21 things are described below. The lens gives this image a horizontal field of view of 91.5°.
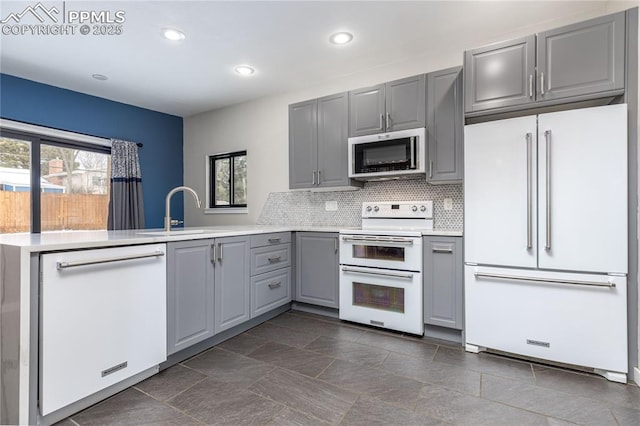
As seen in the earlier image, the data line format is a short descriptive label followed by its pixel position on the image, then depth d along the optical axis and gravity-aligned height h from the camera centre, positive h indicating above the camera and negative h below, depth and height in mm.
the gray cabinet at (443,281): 2488 -557
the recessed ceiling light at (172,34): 2604 +1530
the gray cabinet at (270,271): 2871 -571
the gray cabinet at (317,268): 3133 -572
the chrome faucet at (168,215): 2506 -17
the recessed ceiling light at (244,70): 3328 +1561
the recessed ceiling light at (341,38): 2713 +1562
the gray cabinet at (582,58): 1944 +1010
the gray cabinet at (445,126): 2633 +754
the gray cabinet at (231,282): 2486 -579
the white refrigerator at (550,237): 1948 -164
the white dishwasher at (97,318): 1526 -584
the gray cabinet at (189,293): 2123 -575
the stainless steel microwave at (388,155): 2770 +549
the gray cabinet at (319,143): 3240 +764
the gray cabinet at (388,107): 2832 +1018
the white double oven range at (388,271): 2650 -516
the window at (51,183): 3334 +358
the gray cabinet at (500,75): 2189 +1013
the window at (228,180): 4501 +494
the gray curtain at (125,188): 4098 +335
